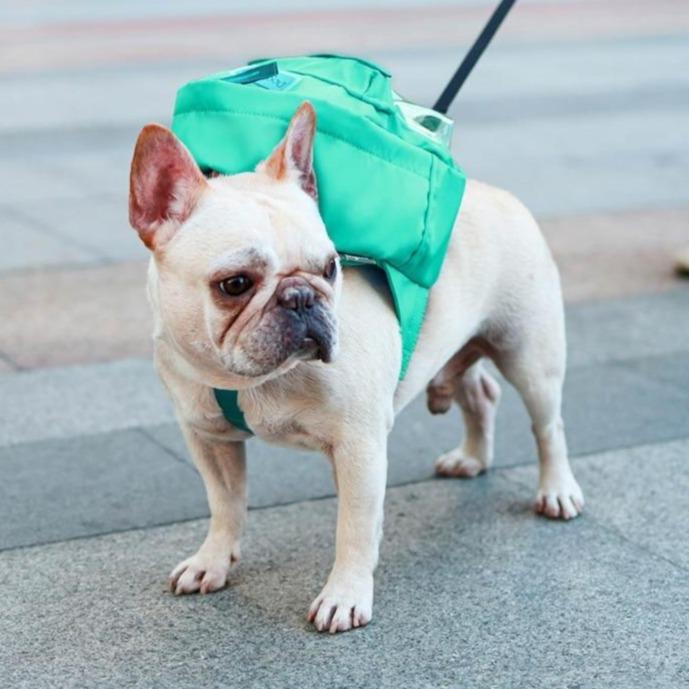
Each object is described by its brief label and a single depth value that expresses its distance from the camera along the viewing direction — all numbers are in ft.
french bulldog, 11.73
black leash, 15.46
